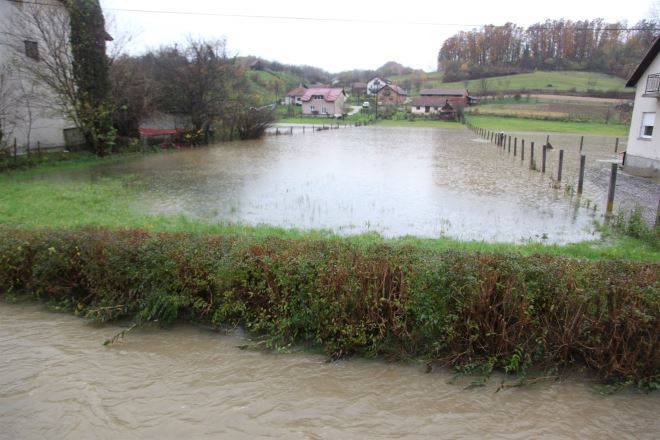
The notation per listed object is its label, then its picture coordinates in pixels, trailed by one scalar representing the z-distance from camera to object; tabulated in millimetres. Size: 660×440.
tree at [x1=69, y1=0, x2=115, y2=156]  23984
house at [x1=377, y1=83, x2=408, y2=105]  115188
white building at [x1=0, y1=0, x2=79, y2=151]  21141
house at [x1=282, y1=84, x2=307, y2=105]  113081
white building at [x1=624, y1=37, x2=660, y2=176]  21344
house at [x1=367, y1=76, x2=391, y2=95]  133238
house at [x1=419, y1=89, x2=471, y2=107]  96631
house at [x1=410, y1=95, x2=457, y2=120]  86875
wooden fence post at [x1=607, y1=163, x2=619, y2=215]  13180
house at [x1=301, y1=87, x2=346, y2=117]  96625
